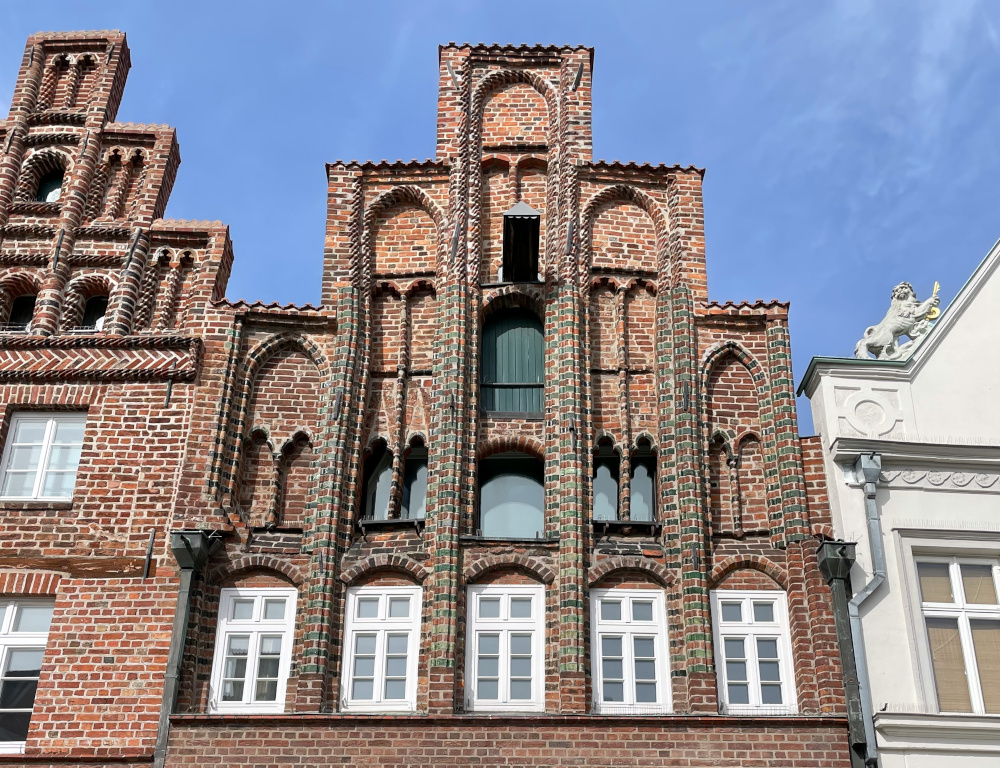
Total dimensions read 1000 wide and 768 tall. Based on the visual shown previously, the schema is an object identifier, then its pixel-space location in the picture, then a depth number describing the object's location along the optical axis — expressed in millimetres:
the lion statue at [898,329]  15523
